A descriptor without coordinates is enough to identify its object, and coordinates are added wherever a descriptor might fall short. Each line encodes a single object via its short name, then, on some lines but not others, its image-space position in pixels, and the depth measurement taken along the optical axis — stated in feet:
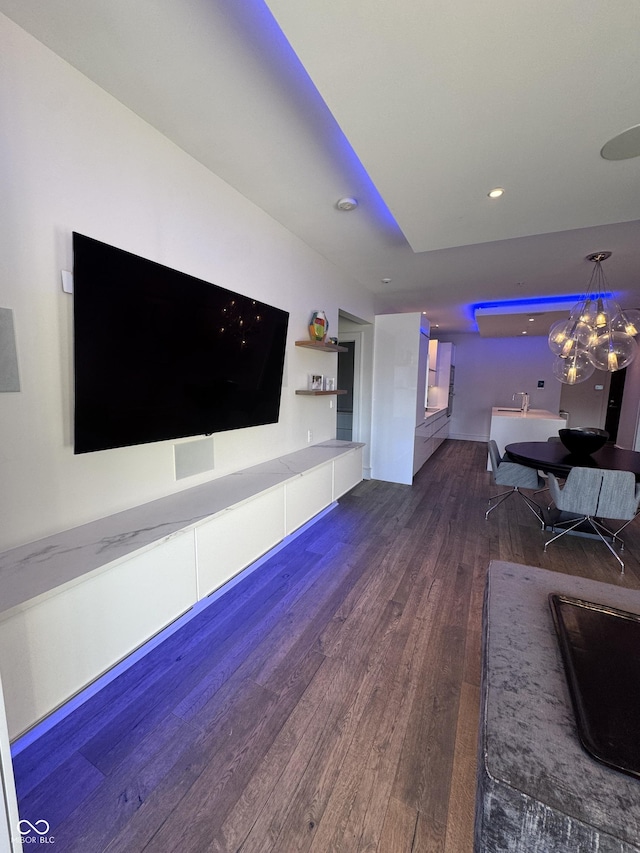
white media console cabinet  3.59
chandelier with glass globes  10.66
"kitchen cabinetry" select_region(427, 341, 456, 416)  22.95
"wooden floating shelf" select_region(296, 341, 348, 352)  9.90
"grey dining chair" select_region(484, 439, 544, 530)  11.89
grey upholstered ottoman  2.43
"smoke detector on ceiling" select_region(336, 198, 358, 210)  7.71
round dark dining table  10.05
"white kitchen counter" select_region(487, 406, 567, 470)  17.28
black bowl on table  10.77
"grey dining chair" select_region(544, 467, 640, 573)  9.00
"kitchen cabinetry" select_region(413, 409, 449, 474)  16.47
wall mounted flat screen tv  4.70
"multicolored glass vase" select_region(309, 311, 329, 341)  10.42
